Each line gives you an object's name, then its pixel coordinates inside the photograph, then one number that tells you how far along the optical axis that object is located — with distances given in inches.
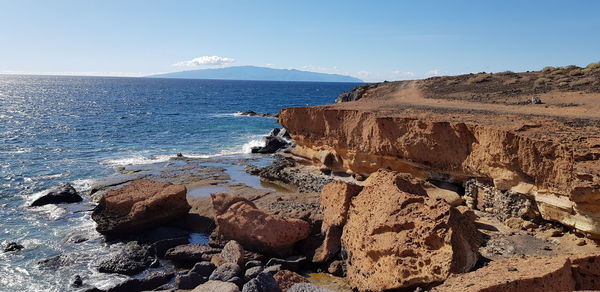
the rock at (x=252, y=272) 533.0
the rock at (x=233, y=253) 574.9
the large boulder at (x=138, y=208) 701.9
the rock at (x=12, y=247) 661.9
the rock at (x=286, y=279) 490.0
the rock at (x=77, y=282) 553.9
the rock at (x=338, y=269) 550.7
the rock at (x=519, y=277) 303.1
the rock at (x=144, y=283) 537.3
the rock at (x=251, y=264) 574.3
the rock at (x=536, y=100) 986.7
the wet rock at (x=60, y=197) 890.7
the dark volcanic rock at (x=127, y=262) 587.8
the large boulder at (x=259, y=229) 611.5
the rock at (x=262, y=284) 463.8
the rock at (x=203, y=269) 558.9
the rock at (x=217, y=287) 481.1
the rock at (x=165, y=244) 641.0
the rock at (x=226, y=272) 530.2
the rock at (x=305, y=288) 436.1
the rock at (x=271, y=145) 1517.0
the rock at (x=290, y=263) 572.1
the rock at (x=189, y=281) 532.4
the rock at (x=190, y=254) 612.9
